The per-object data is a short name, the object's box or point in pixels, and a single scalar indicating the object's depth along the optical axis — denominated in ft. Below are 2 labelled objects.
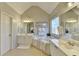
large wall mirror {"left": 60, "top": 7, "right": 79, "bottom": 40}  3.61
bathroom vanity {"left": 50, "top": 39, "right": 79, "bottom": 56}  2.94
